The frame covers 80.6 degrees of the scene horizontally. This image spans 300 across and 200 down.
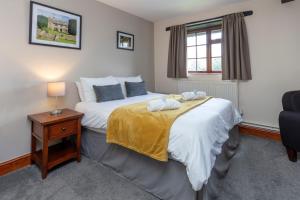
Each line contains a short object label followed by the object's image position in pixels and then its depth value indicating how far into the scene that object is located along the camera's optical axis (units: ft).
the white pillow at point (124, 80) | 10.42
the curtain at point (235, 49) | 10.19
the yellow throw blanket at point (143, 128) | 5.01
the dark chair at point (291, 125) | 6.64
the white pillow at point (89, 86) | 8.65
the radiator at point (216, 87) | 10.80
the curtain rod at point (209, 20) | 10.05
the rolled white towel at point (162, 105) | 6.09
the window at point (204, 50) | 11.57
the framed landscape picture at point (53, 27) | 7.29
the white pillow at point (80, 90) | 8.84
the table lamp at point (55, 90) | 7.29
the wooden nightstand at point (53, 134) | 6.32
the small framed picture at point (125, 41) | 11.17
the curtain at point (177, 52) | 12.51
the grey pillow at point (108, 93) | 8.50
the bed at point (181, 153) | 4.48
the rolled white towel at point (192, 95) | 8.23
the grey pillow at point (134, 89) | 10.19
